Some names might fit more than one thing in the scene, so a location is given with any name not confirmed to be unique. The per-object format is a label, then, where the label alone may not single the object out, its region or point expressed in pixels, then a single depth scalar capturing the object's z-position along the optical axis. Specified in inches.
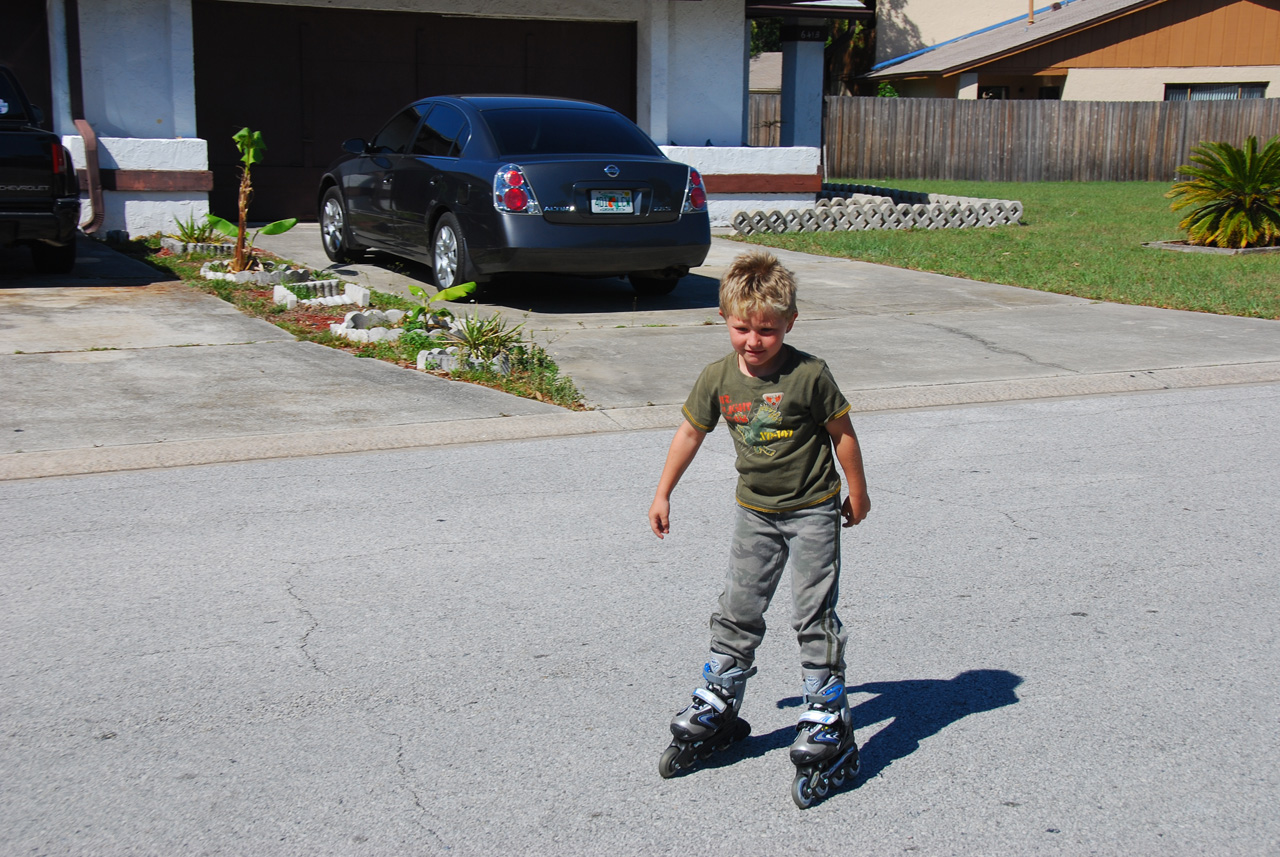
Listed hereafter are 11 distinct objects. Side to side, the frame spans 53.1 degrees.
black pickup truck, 394.6
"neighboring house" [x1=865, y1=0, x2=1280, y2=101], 1333.7
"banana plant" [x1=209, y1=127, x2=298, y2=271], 435.5
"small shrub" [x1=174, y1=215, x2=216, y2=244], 501.4
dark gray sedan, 383.9
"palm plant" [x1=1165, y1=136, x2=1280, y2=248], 587.5
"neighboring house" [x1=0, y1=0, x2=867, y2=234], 546.3
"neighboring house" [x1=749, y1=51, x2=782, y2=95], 1772.0
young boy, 125.6
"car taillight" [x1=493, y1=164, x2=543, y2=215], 382.3
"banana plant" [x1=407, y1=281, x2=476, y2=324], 345.7
